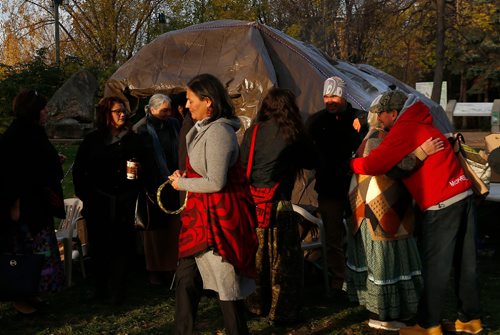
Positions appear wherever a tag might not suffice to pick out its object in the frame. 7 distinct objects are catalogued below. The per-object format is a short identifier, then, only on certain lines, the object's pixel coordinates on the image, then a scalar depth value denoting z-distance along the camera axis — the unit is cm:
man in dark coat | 612
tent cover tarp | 844
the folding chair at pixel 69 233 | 637
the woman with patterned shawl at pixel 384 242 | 484
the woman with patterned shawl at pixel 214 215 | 402
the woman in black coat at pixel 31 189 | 525
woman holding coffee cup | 602
